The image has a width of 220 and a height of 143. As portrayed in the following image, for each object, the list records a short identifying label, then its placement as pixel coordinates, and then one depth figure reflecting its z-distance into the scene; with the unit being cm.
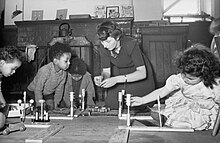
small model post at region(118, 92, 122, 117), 93
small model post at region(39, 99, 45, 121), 88
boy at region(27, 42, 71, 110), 122
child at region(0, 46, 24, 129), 99
